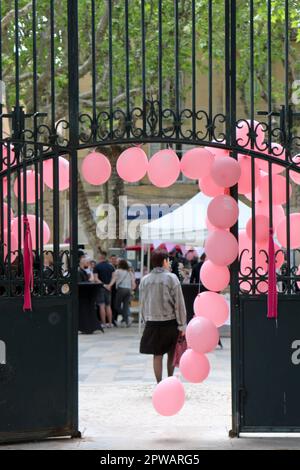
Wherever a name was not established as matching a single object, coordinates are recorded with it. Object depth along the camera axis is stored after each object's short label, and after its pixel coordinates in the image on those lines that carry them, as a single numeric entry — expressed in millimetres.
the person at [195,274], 21464
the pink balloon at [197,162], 9141
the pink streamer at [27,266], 8641
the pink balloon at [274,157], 9055
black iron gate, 8703
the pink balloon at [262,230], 9117
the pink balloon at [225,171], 8836
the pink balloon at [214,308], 9414
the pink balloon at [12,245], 8898
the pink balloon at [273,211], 9297
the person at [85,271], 22584
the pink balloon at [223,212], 8898
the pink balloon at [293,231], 9047
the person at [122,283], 23172
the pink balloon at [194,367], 9227
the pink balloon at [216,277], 9270
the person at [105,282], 22844
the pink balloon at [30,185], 9247
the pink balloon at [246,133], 9101
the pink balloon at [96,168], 9258
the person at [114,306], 23562
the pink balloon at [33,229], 9156
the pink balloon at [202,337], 9133
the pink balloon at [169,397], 9126
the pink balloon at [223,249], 8859
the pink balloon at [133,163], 9305
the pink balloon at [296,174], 9062
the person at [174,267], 20259
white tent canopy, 20500
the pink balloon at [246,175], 9188
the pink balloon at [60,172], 9227
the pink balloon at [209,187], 9461
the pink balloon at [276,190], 9188
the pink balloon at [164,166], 9156
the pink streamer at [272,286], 8742
